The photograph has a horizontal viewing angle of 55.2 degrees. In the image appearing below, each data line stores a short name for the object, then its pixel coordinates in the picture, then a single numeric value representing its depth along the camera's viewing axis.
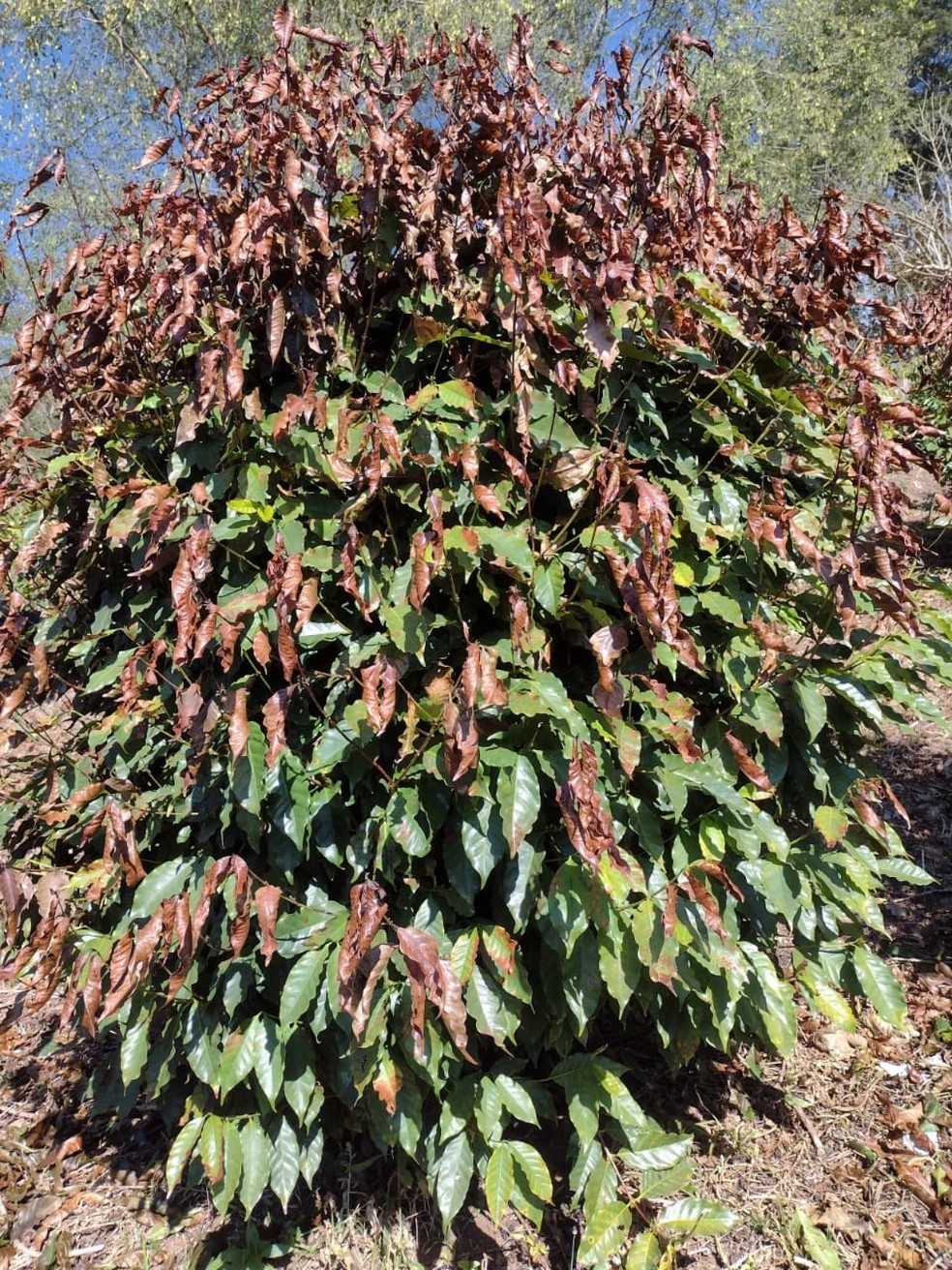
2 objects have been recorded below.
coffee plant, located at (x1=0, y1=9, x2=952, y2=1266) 1.80
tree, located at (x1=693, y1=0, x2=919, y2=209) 14.72
